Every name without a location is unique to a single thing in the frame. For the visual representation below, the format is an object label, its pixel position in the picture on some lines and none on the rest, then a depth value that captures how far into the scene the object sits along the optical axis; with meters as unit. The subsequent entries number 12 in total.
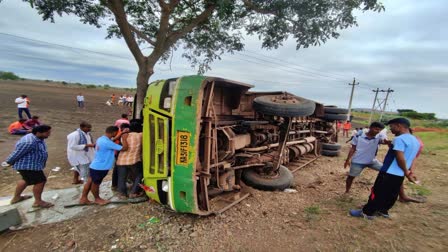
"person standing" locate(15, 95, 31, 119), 11.03
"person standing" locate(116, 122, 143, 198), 3.98
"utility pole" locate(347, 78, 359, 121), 28.11
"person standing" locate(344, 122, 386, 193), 4.15
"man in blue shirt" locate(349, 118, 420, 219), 3.19
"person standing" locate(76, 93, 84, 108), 20.12
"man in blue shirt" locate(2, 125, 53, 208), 3.56
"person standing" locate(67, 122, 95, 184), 4.47
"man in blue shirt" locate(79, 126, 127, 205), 3.85
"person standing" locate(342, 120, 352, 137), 17.58
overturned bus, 3.17
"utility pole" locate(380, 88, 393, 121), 32.09
